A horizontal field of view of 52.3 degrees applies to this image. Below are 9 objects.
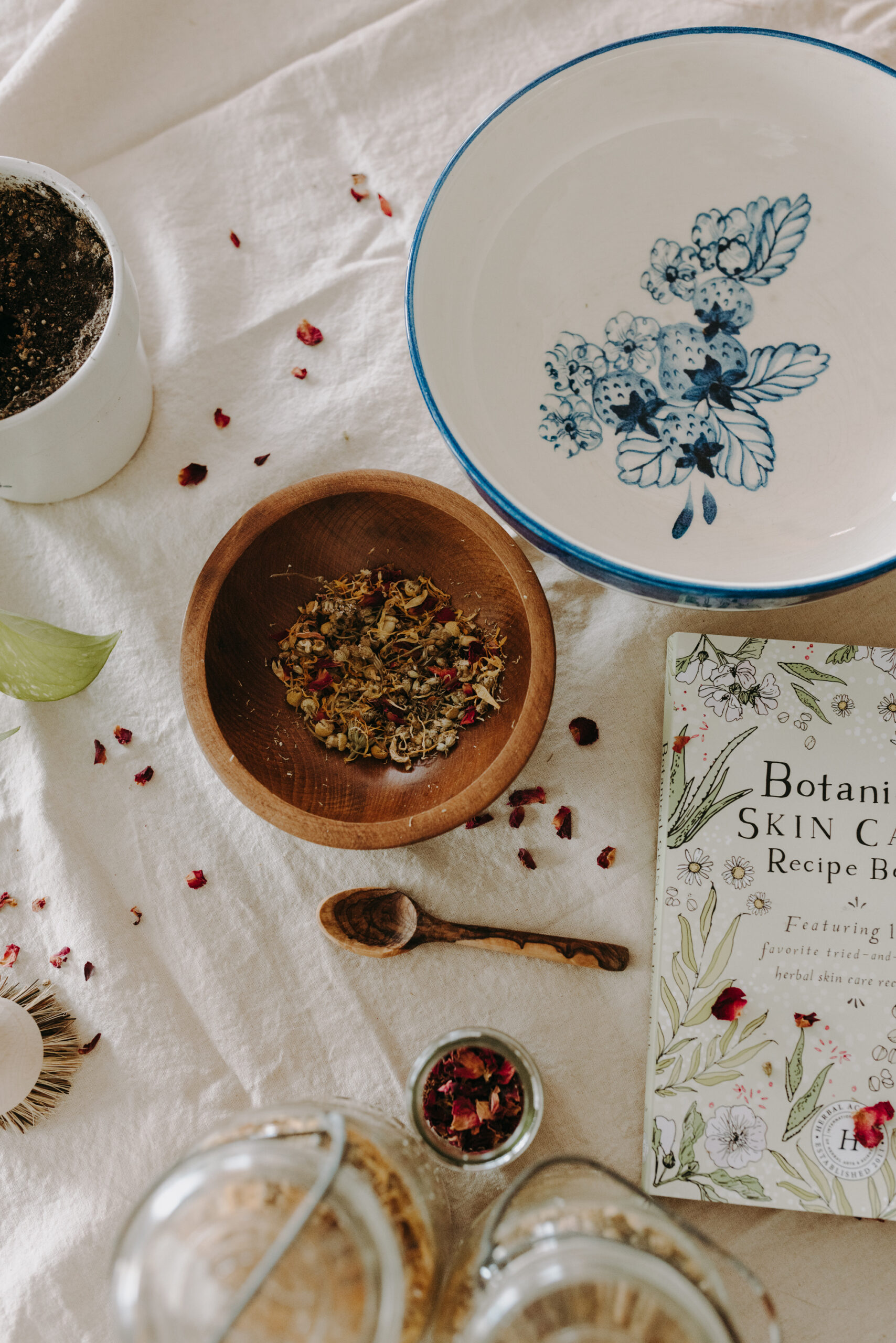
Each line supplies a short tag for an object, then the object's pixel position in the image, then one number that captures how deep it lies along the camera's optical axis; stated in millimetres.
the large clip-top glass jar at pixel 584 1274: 471
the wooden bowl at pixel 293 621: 681
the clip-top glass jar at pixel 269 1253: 472
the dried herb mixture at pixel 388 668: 749
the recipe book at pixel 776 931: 701
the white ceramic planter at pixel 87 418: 672
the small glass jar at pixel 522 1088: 649
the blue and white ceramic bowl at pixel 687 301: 706
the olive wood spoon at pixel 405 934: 739
